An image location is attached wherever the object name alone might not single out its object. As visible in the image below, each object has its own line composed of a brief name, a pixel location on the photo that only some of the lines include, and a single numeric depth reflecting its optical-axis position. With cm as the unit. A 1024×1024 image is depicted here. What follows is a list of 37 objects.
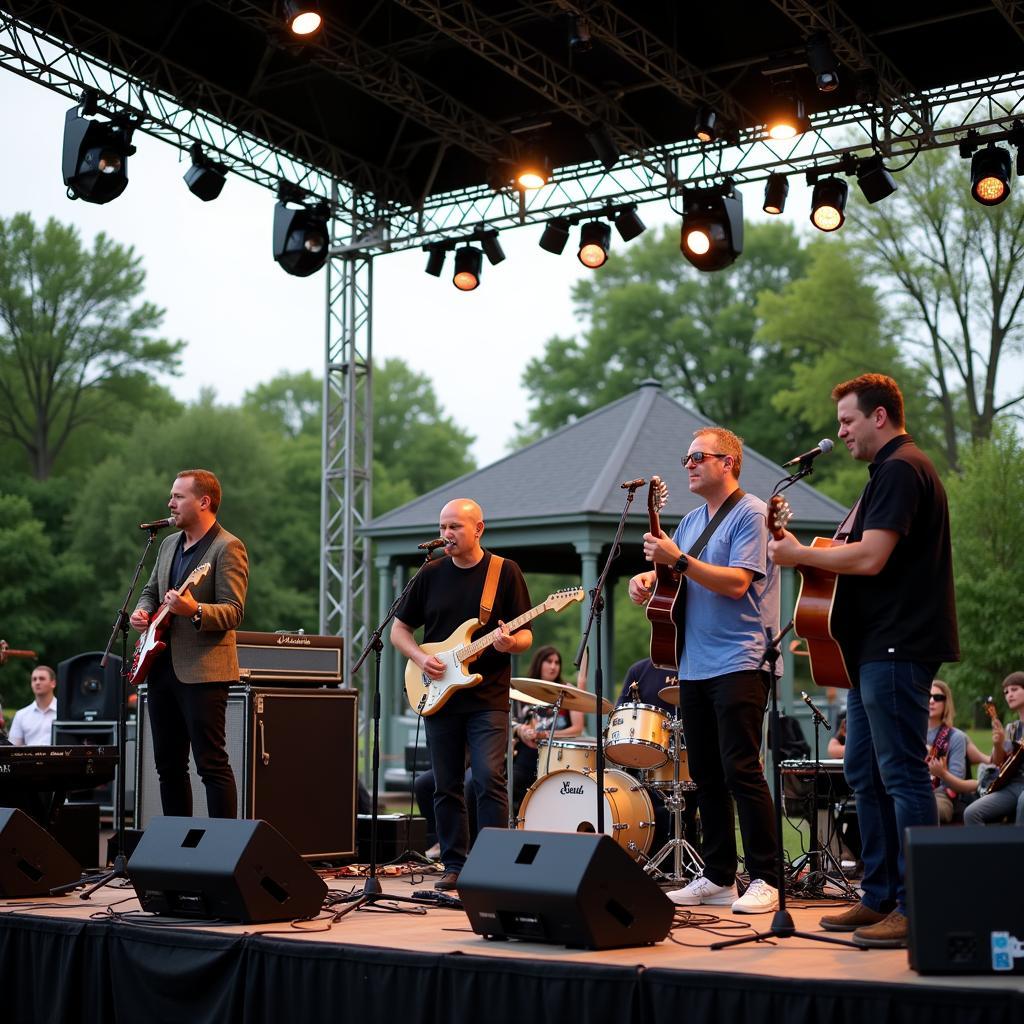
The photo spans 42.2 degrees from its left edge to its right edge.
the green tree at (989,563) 2292
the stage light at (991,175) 1055
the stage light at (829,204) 1107
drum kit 820
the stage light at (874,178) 1091
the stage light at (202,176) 1128
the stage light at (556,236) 1229
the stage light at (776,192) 1137
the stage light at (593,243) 1216
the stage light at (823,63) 959
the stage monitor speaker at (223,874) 535
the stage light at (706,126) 1078
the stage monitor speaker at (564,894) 471
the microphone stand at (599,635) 554
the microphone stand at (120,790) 654
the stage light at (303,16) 916
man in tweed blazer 667
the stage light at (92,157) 1038
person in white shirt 1271
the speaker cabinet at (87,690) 1354
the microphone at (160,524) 697
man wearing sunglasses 570
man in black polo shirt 488
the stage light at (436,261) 1312
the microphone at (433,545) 652
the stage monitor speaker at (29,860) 634
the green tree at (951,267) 3200
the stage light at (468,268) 1280
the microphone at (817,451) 488
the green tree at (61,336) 4009
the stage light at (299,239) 1215
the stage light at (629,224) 1180
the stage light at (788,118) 1052
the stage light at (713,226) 1130
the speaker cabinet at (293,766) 798
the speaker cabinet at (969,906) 410
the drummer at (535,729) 1037
